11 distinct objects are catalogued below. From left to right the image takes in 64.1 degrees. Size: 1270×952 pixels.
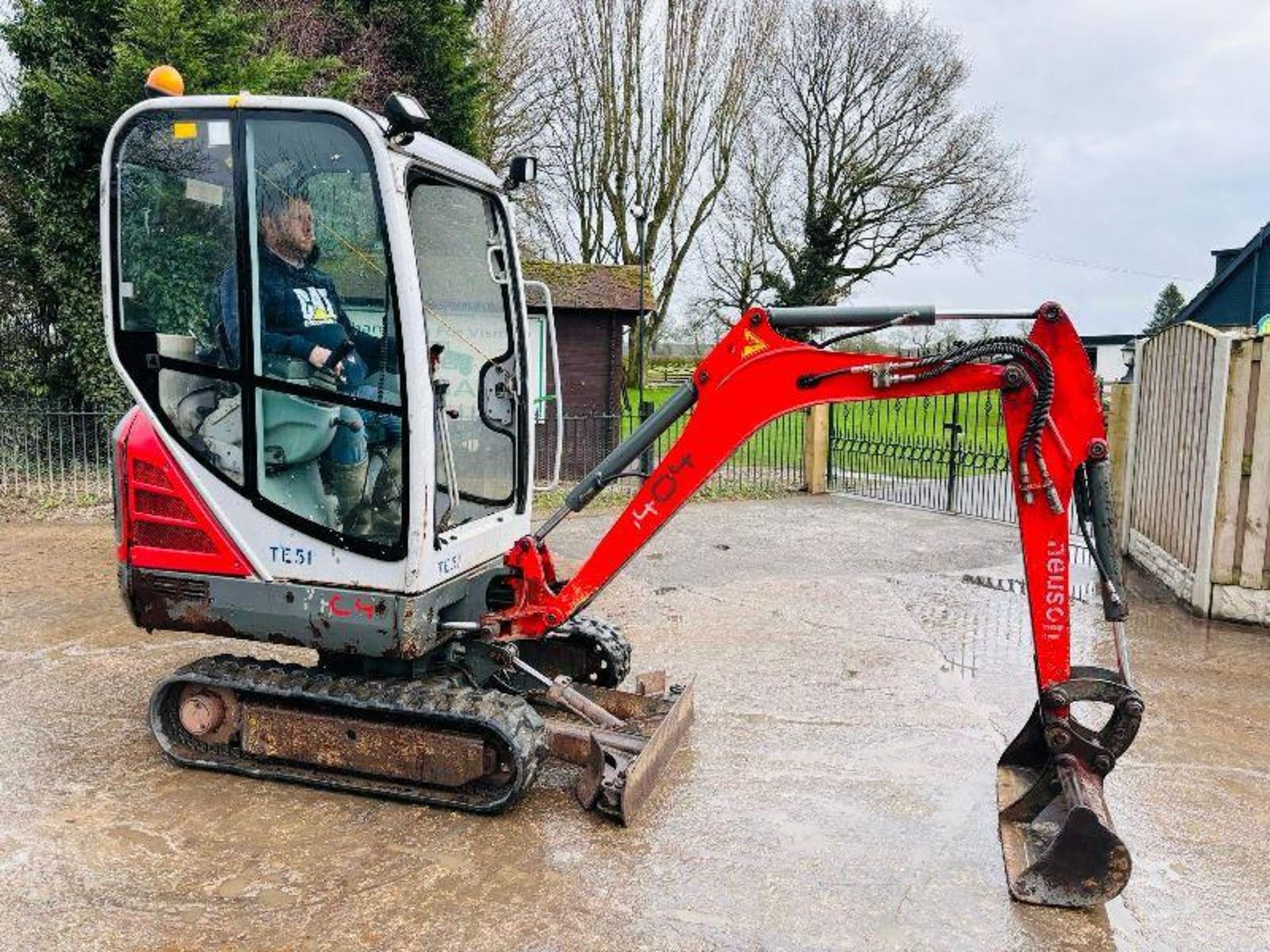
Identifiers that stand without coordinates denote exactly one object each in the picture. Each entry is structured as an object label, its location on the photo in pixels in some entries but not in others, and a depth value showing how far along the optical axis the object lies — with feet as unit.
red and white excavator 12.24
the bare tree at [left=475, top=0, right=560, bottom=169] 69.21
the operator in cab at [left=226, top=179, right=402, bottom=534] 13.19
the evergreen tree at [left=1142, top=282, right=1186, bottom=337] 167.43
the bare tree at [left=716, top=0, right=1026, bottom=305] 89.04
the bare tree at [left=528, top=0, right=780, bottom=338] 78.28
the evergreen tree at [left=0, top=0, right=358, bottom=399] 36.60
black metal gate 39.93
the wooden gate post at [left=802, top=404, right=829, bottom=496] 43.29
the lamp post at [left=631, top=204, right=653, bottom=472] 45.27
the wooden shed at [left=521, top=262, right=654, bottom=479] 45.62
